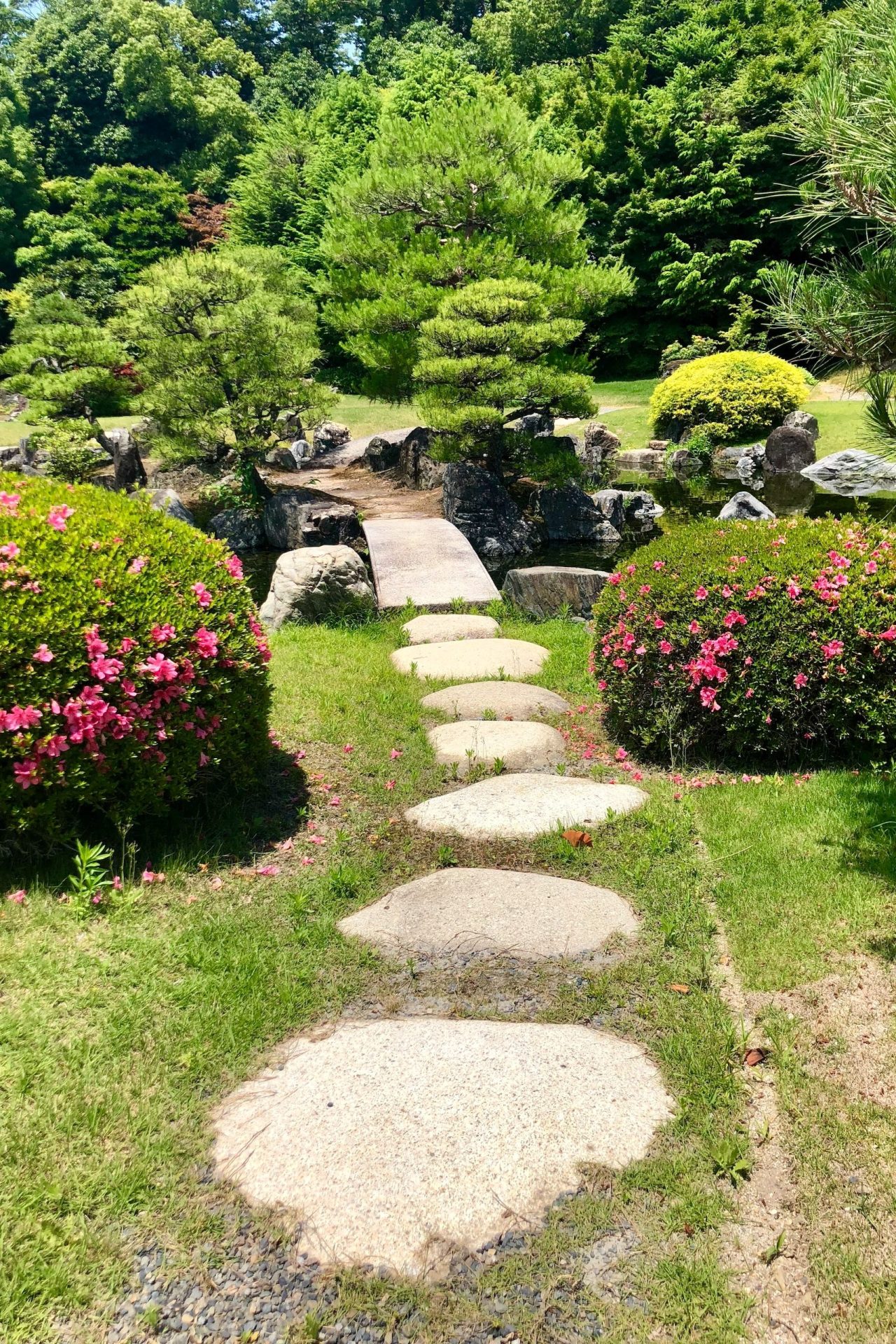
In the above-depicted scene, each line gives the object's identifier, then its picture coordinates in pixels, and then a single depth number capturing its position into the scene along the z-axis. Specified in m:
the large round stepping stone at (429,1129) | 2.26
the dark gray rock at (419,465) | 16.03
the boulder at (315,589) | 8.55
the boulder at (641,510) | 14.58
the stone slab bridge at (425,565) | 9.16
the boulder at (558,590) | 9.16
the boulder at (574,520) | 13.73
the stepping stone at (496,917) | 3.47
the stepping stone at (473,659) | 6.89
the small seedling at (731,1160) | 2.41
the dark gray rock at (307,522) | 12.66
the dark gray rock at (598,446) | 18.50
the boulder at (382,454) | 18.33
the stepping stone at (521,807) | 4.44
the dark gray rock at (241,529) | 13.70
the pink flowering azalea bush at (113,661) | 3.55
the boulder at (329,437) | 20.83
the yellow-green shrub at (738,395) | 19.36
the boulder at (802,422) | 18.58
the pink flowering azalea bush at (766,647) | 4.74
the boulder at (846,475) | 15.89
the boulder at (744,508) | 13.24
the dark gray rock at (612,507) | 14.30
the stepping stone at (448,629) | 7.92
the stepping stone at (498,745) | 5.30
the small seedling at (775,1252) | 2.19
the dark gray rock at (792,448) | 17.70
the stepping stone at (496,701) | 6.09
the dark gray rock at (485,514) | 13.10
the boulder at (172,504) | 13.80
